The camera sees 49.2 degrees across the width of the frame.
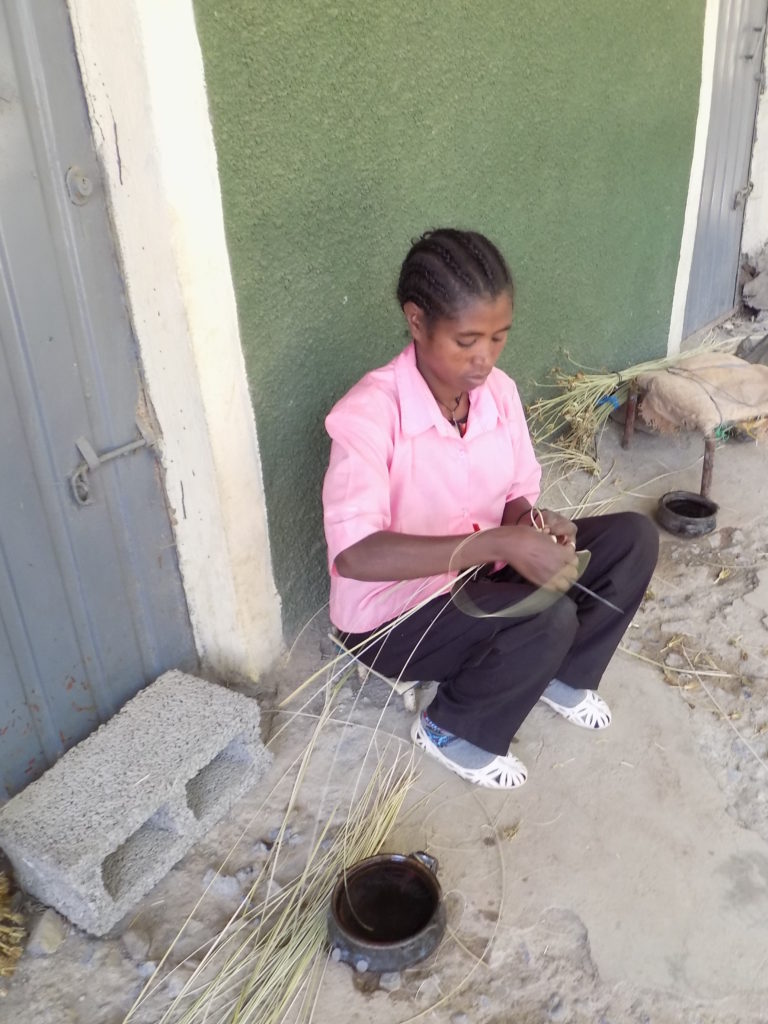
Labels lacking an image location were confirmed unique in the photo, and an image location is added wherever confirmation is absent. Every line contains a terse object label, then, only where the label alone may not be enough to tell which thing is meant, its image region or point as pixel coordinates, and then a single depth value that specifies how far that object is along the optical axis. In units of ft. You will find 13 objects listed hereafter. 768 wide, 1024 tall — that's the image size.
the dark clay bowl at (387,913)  5.25
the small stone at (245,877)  6.03
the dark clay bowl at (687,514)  10.42
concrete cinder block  5.52
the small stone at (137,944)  5.54
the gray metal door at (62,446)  5.27
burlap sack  11.27
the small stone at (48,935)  5.54
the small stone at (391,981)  5.28
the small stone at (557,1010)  5.12
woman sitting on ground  5.90
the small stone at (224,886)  5.95
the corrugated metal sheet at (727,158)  15.85
